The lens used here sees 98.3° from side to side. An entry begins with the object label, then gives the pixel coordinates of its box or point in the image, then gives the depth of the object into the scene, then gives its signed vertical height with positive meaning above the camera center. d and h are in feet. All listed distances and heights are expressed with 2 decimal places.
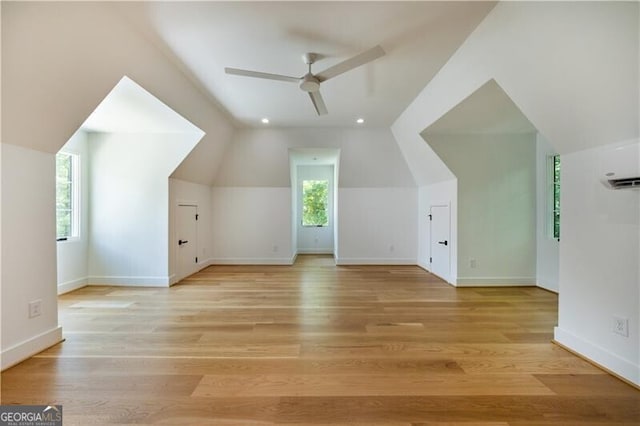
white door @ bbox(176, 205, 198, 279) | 15.17 -1.56
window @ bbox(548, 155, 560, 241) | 13.32 +0.83
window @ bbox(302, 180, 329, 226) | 26.27 +0.95
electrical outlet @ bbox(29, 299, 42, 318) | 7.27 -2.56
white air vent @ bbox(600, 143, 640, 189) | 5.73 +0.98
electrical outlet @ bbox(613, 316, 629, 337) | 6.19 -2.60
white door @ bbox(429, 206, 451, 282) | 14.94 -1.69
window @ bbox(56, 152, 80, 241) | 12.89 +0.79
